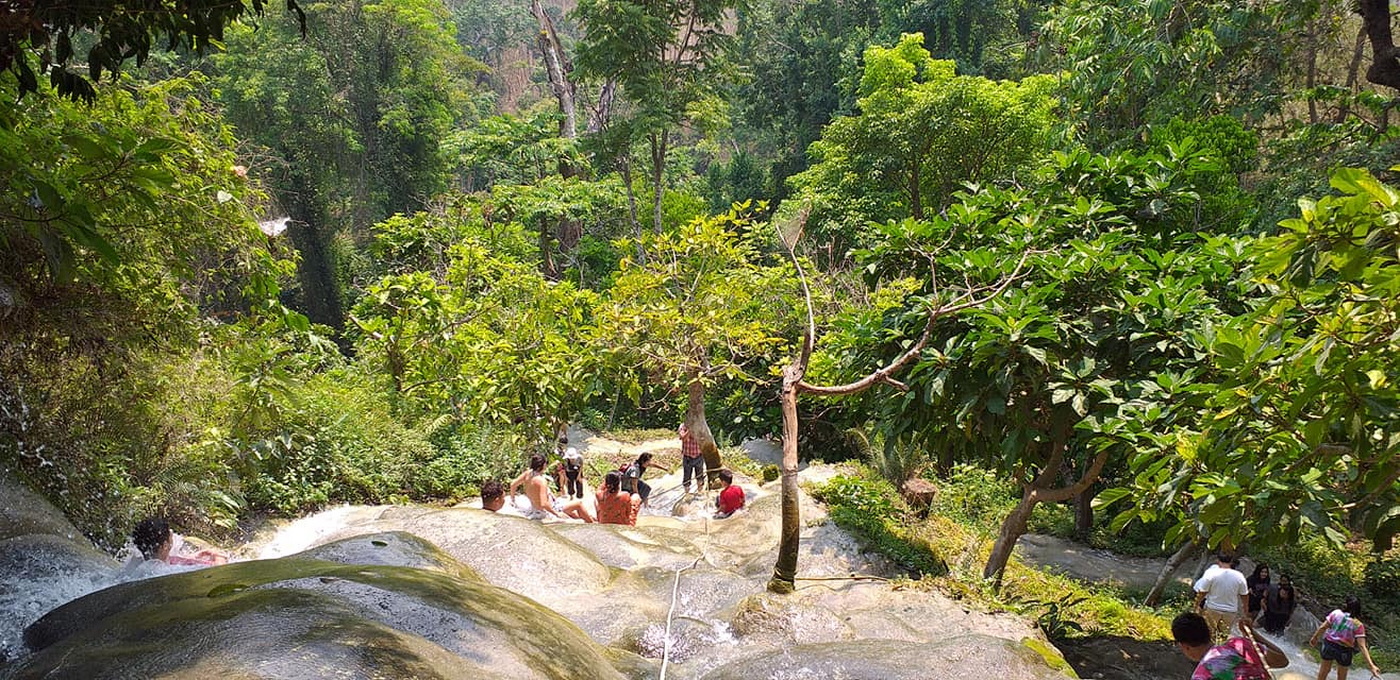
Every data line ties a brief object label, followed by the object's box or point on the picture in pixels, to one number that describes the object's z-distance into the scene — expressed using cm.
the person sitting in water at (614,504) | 903
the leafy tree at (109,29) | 320
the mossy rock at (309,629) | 282
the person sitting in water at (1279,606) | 923
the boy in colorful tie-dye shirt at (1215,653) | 384
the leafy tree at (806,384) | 677
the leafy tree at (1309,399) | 338
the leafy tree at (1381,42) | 912
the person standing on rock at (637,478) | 1089
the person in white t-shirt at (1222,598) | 654
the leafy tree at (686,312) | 1048
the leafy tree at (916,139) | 2094
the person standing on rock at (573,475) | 1021
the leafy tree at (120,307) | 452
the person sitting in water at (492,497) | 823
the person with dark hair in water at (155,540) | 570
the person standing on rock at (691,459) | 1215
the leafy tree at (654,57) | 2008
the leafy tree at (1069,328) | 653
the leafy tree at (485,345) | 1105
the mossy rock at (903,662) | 422
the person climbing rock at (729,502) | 1016
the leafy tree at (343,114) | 2669
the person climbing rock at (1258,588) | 906
